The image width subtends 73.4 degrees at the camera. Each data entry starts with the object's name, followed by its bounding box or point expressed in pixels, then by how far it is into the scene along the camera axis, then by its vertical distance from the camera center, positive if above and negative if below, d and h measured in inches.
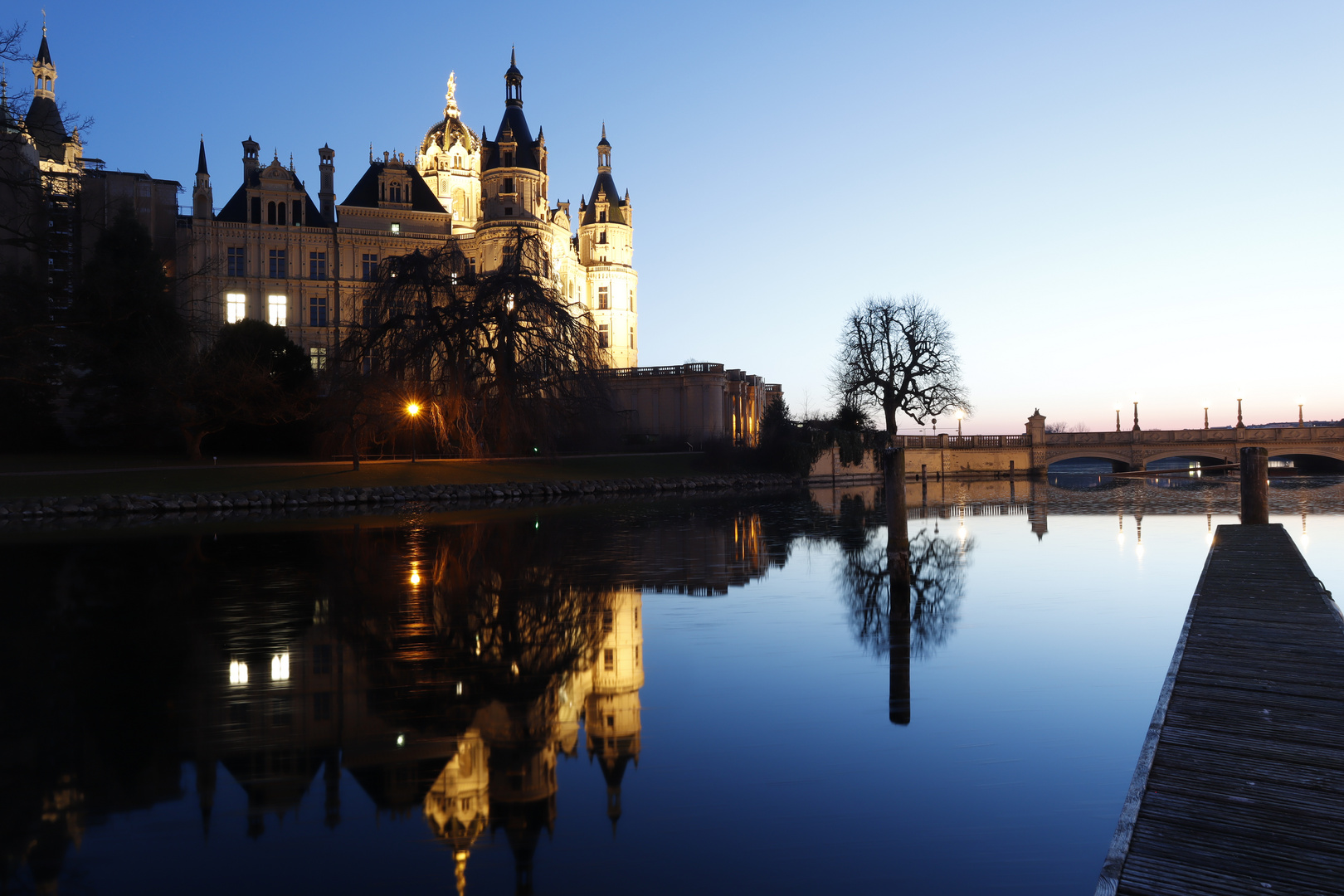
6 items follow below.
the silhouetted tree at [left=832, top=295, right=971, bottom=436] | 2541.8 +290.7
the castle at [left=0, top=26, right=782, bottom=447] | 2363.4 +654.1
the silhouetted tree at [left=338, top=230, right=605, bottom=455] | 1392.7 +196.2
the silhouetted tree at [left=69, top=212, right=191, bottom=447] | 1569.9 +229.7
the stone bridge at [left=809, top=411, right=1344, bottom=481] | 2605.8 +51.9
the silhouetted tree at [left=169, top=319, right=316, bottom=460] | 1497.3 +156.2
